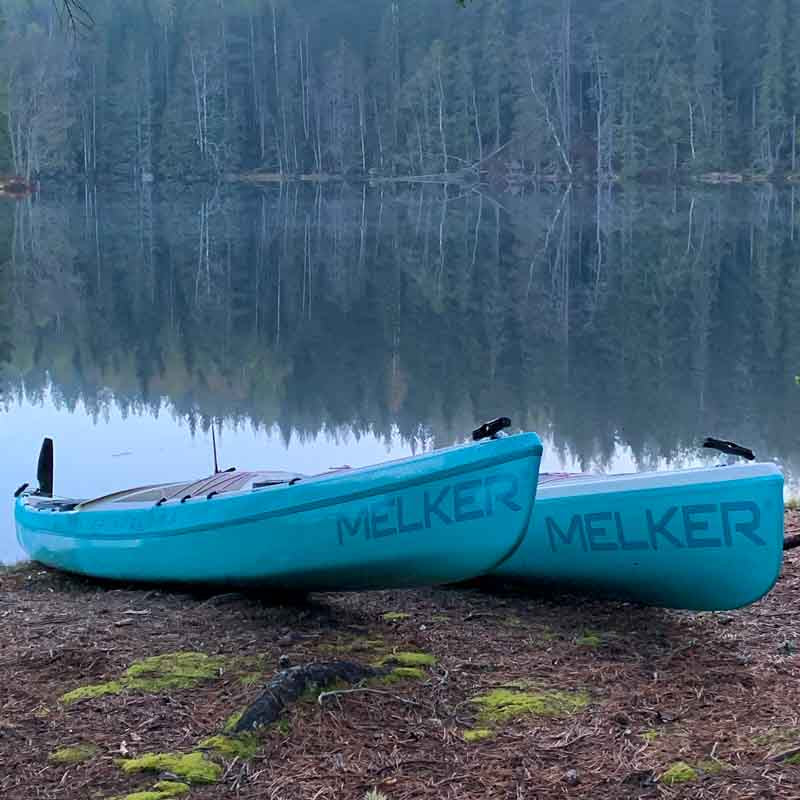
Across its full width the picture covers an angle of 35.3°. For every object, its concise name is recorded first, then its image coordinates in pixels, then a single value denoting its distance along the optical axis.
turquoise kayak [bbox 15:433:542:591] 4.90
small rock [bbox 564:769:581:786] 3.49
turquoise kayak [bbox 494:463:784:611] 5.03
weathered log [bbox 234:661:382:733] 3.86
